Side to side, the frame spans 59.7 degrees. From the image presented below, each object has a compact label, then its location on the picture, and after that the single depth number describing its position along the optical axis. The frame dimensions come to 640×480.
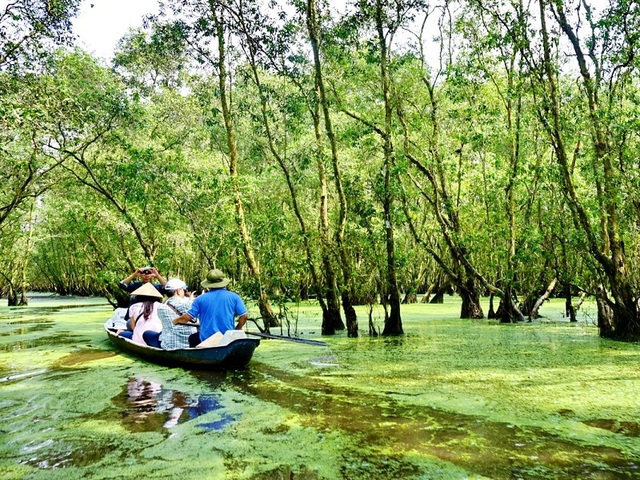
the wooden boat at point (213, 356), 6.49
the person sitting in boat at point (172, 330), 7.41
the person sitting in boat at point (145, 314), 7.99
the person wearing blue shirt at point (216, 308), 6.69
